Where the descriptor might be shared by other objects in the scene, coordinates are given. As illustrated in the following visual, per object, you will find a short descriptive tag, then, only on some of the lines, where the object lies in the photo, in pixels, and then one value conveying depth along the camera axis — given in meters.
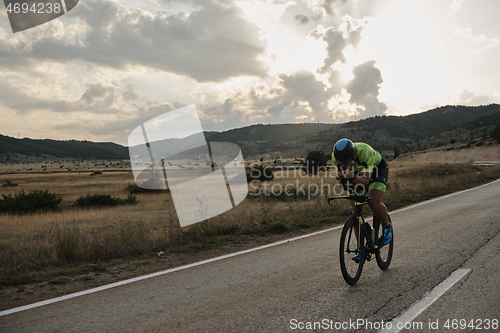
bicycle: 4.61
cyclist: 4.38
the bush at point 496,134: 71.29
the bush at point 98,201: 23.30
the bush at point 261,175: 40.22
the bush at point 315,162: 50.81
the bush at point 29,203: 19.41
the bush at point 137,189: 32.32
